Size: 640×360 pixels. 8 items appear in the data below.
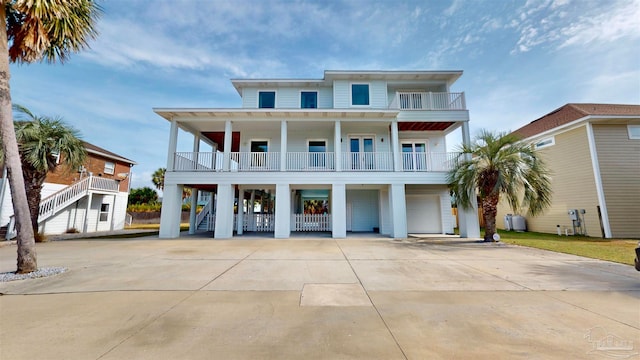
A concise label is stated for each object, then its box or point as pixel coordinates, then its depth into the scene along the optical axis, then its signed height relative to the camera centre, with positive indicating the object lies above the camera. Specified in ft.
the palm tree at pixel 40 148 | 36.83 +10.12
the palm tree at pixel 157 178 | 114.21 +15.72
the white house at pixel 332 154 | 40.11 +10.45
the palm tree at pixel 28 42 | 17.33 +14.82
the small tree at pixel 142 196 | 96.17 +5.95
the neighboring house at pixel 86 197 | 47.03 +3.03
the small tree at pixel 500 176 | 31.68 +4.61
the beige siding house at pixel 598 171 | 40.06 +6.78
